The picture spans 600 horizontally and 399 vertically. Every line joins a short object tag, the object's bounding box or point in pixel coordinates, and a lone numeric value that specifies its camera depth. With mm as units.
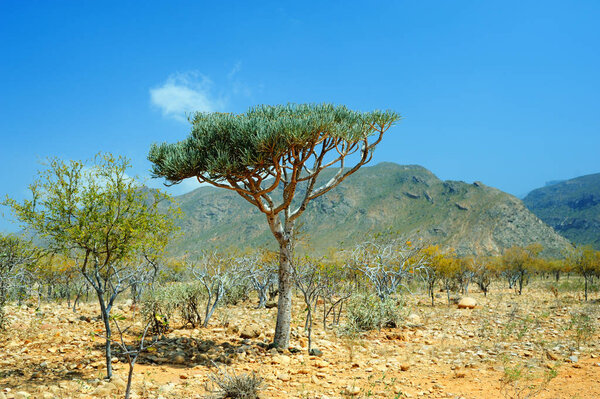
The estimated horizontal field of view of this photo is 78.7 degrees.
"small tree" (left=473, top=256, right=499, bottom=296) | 36156
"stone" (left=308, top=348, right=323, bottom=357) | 9930
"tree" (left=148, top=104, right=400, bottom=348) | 9164
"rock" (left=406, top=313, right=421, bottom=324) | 16194
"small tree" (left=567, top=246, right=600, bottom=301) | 30177
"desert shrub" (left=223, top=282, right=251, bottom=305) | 22912
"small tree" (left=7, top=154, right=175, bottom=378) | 7504
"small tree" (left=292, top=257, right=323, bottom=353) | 13089
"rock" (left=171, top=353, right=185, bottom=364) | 9375
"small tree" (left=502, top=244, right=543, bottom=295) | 41281
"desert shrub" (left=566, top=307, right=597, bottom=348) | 11412
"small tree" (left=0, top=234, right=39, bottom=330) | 12822
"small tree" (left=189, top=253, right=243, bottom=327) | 15328
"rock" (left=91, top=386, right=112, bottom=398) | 6941
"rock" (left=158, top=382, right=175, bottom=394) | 7205
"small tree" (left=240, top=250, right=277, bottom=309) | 22709
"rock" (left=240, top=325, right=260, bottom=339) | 12039
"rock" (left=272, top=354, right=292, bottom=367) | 9125
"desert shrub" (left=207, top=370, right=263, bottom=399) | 6691
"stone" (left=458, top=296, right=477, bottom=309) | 22903
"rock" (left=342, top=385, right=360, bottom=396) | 7066
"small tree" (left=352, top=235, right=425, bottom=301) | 16734
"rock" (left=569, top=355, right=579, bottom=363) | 9077
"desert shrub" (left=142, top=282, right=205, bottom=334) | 12594
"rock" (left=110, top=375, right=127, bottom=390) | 7403
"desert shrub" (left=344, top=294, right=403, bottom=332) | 13804
